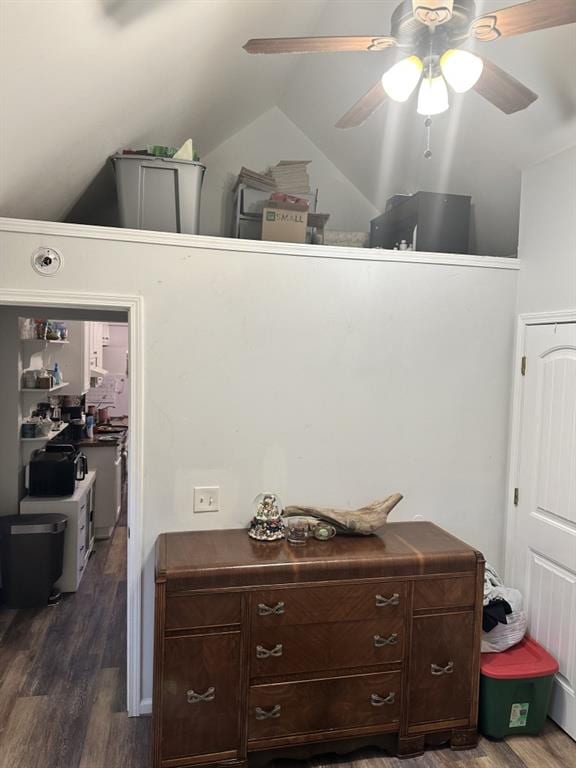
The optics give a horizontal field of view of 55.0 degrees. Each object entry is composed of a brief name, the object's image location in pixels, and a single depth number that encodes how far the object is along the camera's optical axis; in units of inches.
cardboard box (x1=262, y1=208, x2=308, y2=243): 110.0
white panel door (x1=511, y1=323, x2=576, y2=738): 99.7
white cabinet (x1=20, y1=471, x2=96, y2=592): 153.3
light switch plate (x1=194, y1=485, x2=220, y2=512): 102.2
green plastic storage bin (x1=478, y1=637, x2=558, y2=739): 96.7
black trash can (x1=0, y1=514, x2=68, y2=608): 143.1
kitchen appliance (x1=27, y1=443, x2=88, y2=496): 154.6
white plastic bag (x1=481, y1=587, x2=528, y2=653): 102.2
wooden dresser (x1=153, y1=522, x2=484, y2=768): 85.4
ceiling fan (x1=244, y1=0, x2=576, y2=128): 55.1
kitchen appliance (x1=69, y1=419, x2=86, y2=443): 213.9
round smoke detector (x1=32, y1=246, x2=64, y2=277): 93.7
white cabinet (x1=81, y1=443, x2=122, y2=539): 200.8
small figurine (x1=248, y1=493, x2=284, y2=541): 98.1
